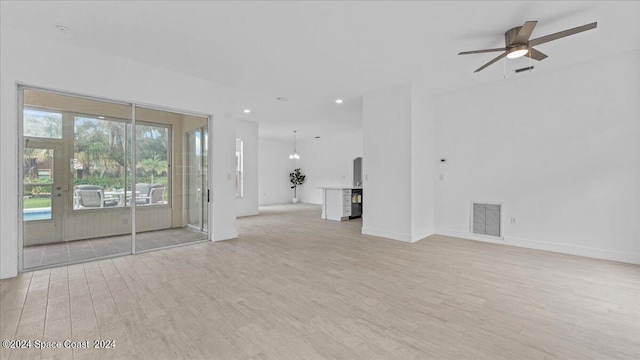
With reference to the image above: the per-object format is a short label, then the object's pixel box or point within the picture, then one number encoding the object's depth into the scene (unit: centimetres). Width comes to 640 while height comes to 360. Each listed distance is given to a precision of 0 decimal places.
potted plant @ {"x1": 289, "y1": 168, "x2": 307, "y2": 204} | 1266
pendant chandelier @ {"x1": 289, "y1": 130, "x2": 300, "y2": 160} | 1285
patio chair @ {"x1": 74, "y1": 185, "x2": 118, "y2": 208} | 429
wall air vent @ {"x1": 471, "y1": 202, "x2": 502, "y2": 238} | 491
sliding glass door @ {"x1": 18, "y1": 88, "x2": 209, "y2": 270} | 373
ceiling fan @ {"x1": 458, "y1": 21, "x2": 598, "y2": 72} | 278
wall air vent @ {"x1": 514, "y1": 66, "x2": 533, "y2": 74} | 433
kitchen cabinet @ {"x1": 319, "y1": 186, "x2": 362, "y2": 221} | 754
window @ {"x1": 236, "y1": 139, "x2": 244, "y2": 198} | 858
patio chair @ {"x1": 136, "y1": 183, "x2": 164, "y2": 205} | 453
